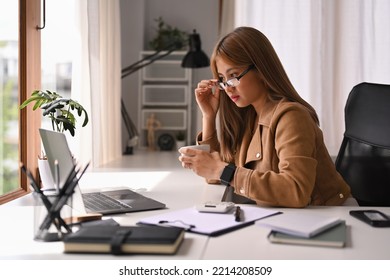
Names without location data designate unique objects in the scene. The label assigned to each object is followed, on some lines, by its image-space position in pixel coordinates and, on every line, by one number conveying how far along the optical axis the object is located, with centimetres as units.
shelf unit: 409
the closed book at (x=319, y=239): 100
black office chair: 177
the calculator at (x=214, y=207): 124
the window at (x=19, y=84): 211
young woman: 138
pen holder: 101
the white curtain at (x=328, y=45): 303
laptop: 109
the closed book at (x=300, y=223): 101
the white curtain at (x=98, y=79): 270
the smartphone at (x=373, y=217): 118
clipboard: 110
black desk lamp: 366
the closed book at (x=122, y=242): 93
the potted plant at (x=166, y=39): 413
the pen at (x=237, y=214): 118
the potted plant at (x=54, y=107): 180
